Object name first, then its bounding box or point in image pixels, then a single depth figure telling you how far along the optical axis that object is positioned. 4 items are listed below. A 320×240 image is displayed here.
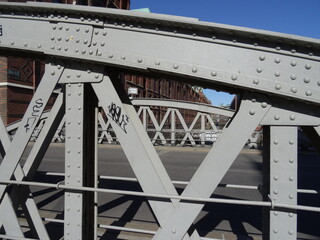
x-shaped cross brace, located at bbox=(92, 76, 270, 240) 2.06
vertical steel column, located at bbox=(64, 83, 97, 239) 2.47
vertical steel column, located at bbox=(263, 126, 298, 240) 2.02
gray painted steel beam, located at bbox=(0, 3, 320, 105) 1.93
